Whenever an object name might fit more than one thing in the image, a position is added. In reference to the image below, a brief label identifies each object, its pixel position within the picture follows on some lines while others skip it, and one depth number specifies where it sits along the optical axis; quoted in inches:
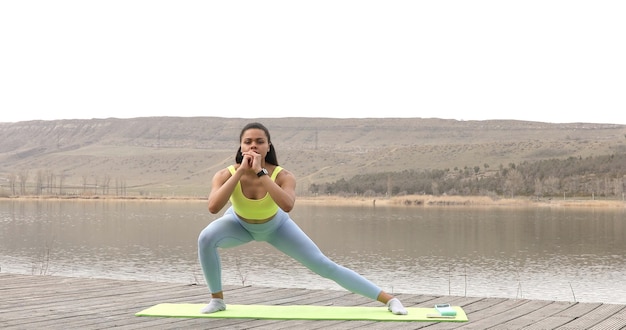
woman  239.9
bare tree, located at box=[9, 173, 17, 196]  3660.2
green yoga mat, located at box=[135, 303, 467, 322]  247.0
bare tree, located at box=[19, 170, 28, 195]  3546.8
